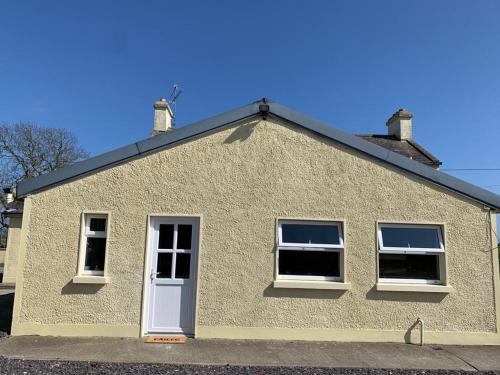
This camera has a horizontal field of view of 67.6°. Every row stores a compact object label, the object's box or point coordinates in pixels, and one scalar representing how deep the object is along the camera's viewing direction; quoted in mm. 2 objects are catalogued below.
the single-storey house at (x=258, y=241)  6453
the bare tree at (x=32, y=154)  28234
